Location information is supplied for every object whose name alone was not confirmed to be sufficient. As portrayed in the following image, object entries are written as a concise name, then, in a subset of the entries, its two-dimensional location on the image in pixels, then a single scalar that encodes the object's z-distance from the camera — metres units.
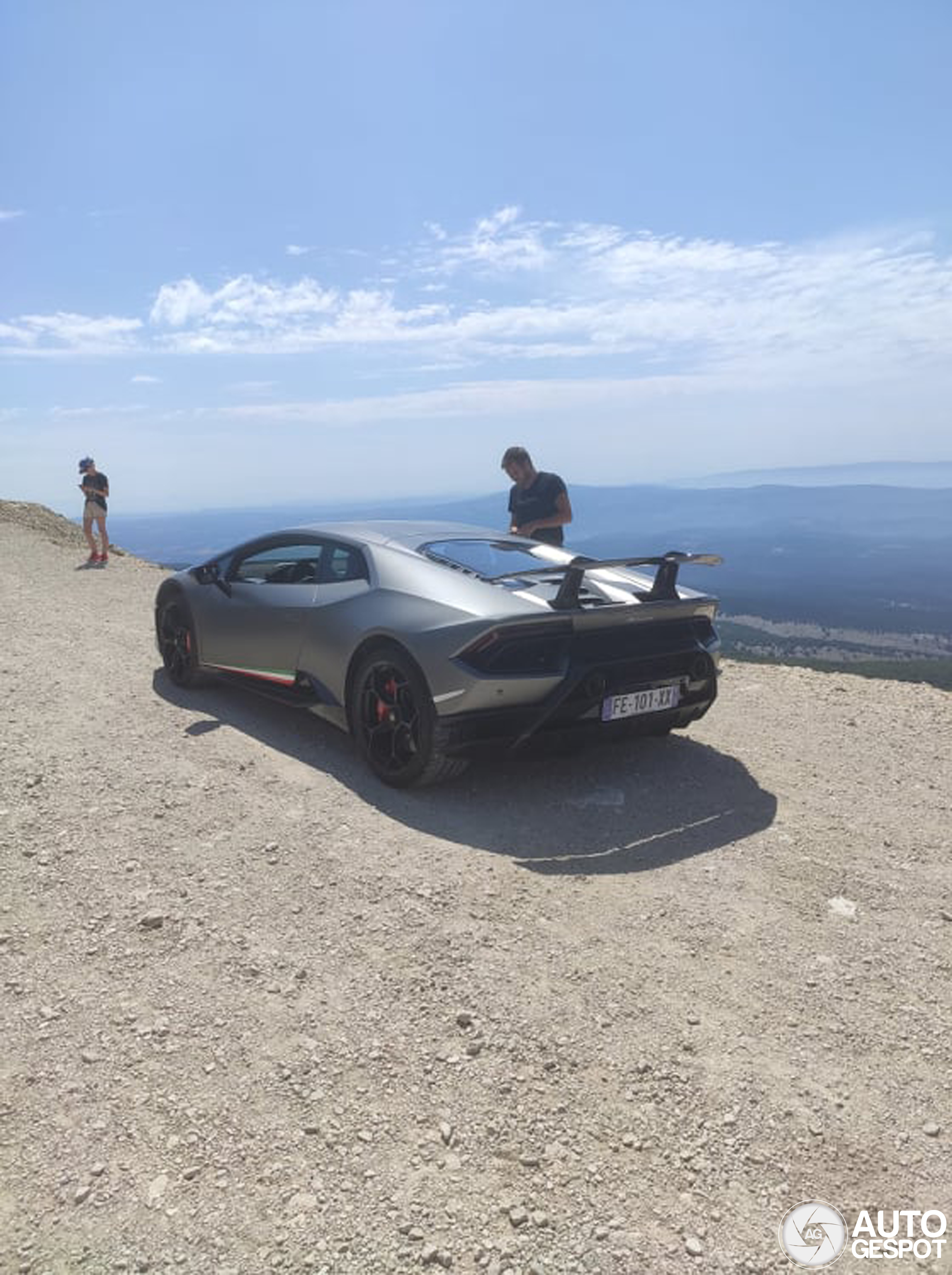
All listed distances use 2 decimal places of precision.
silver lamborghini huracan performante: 4.16
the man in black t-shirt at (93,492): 14.69
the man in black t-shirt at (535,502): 7.88
